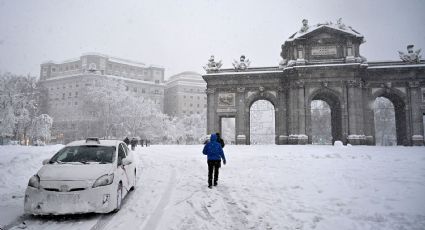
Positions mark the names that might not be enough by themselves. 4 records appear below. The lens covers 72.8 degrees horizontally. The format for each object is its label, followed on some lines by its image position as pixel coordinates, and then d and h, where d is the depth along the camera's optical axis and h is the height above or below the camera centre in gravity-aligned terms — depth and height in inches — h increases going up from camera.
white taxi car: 217.6 -42.9
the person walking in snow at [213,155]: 363.9 -30.9
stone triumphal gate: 1336.1 +218.0
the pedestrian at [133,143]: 1170.2 -49.8
